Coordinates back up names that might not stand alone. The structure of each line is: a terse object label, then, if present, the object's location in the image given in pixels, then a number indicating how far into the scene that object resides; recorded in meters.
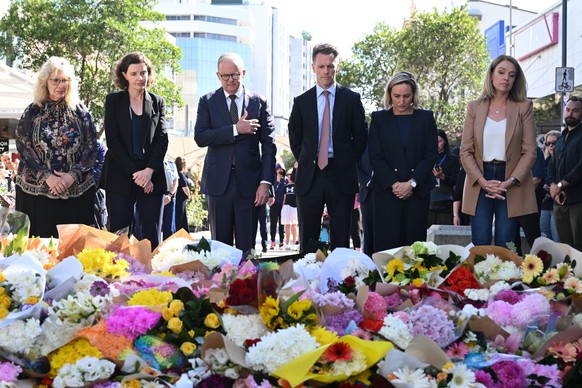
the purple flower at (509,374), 2.46
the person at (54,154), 6.84
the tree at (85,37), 32.69
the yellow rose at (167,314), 2.72
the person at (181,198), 14.77
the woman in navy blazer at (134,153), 6.94
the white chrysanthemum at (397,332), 2.60
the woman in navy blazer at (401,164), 6.84
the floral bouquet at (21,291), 2.83
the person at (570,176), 8.57
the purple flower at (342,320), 2.74
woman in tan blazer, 6.57
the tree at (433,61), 35.38
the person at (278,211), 18.80
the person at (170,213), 12.49
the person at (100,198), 7.93
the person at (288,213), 18.66
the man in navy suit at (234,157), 7.06
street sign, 15.72
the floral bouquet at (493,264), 3.44
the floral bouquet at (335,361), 2.34
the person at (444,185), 10.34
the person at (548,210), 10.97
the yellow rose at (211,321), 2.64
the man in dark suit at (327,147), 6.98
